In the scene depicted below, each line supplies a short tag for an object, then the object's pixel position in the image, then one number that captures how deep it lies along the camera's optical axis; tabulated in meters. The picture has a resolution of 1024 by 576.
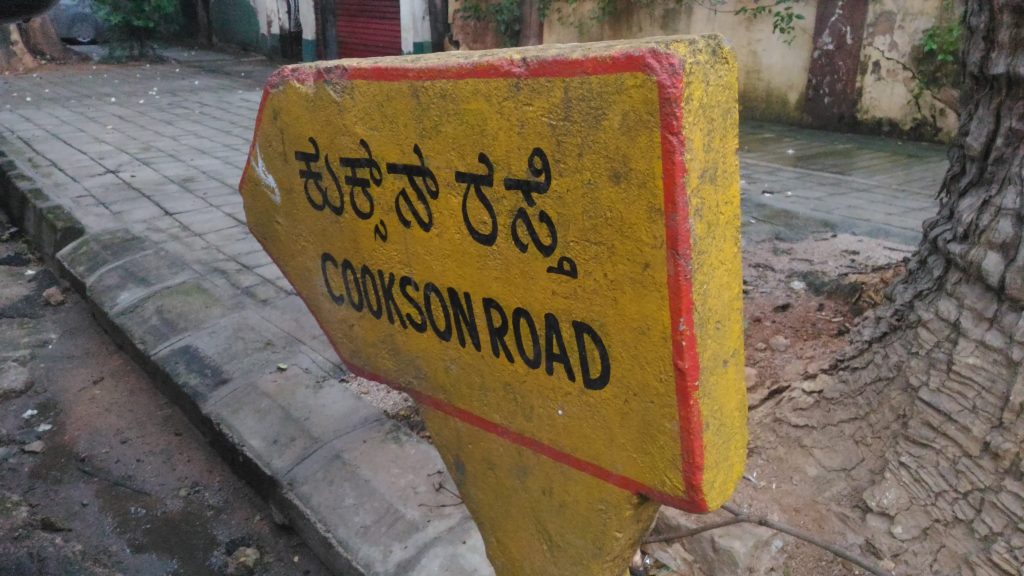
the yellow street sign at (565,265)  1.00
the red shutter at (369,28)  10.91
